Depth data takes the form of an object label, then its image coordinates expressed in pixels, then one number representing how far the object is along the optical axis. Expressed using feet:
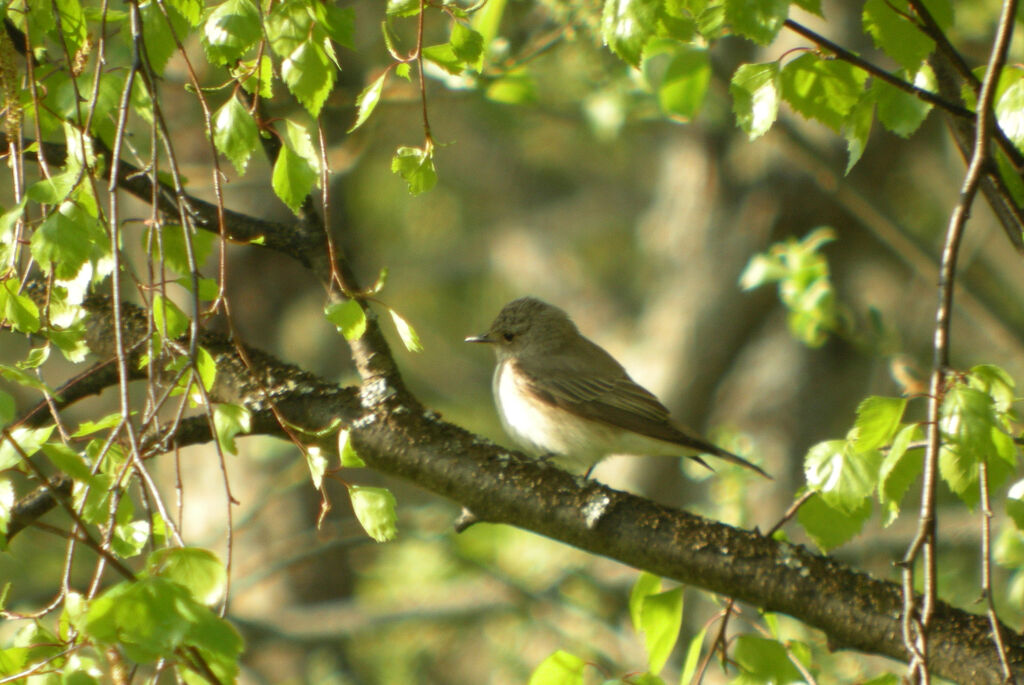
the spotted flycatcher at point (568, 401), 34.83
